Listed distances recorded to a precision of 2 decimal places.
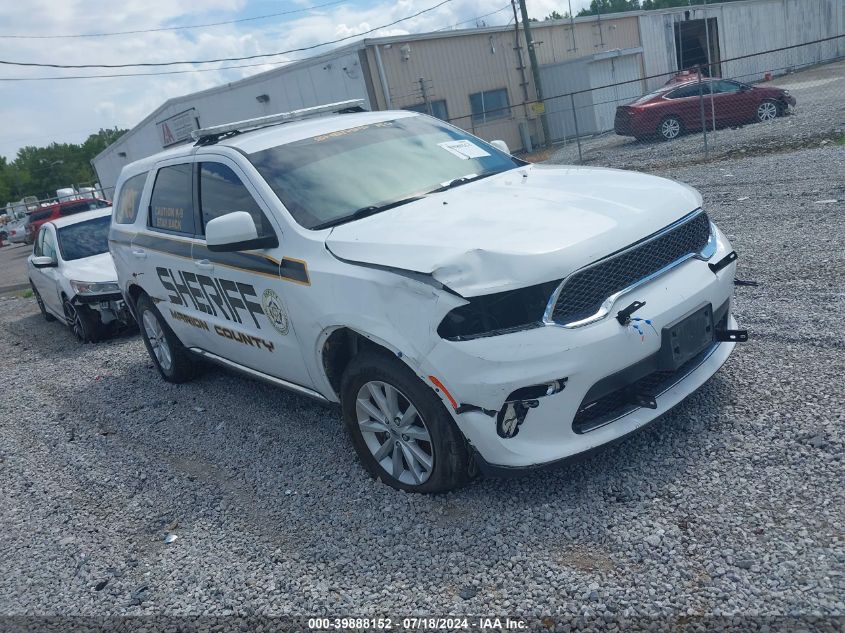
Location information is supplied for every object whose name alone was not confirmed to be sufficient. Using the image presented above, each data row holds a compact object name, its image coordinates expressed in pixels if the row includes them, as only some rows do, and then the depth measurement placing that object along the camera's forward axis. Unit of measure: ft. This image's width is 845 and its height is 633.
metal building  80.79
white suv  10.62
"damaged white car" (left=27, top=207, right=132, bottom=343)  29.48
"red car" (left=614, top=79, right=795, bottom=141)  63.16
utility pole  85.40
